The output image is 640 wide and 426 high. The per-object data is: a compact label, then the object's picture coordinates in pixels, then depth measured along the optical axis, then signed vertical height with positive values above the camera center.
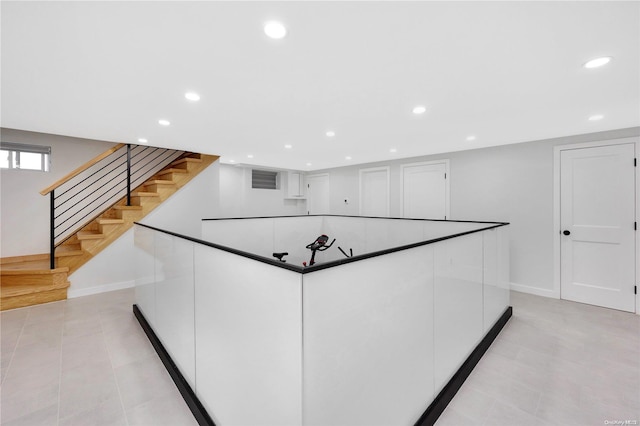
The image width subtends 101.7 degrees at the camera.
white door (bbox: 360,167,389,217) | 6.14 +0.53
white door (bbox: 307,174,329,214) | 7.54 +0.57
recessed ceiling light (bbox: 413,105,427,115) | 2.70 +1.10
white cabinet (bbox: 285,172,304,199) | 7.83 +0.86
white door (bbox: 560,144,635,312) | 3.38 -0.18
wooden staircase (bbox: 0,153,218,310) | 3.50 -0.54
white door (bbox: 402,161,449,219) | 5.14 +0.46
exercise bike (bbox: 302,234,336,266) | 3.72 -0.43
